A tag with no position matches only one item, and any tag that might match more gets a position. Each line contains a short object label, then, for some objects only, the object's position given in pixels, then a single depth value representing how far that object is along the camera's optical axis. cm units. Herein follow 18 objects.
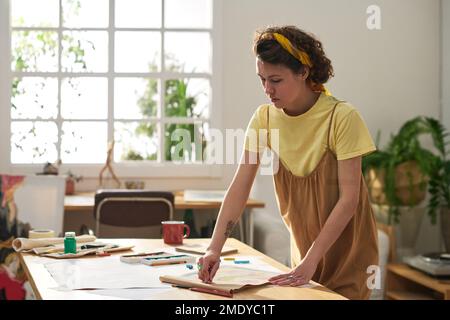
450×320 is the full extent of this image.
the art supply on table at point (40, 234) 450
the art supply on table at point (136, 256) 395
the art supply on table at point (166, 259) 391
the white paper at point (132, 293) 337
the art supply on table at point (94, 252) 408
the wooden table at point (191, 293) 338
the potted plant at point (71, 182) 632
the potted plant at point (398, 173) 691
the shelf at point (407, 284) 656
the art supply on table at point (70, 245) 415
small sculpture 529
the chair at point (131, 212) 590
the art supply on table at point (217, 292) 340
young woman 378
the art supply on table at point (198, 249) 420
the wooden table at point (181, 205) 561
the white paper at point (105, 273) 352
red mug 451
